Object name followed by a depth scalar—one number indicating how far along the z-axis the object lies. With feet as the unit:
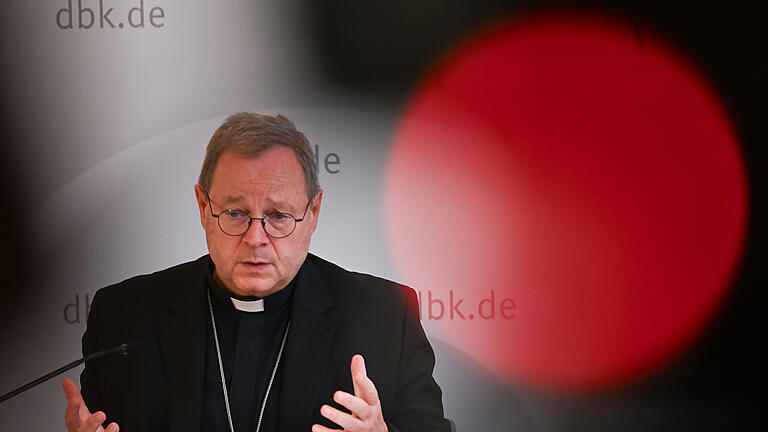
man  14.70
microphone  13.27
